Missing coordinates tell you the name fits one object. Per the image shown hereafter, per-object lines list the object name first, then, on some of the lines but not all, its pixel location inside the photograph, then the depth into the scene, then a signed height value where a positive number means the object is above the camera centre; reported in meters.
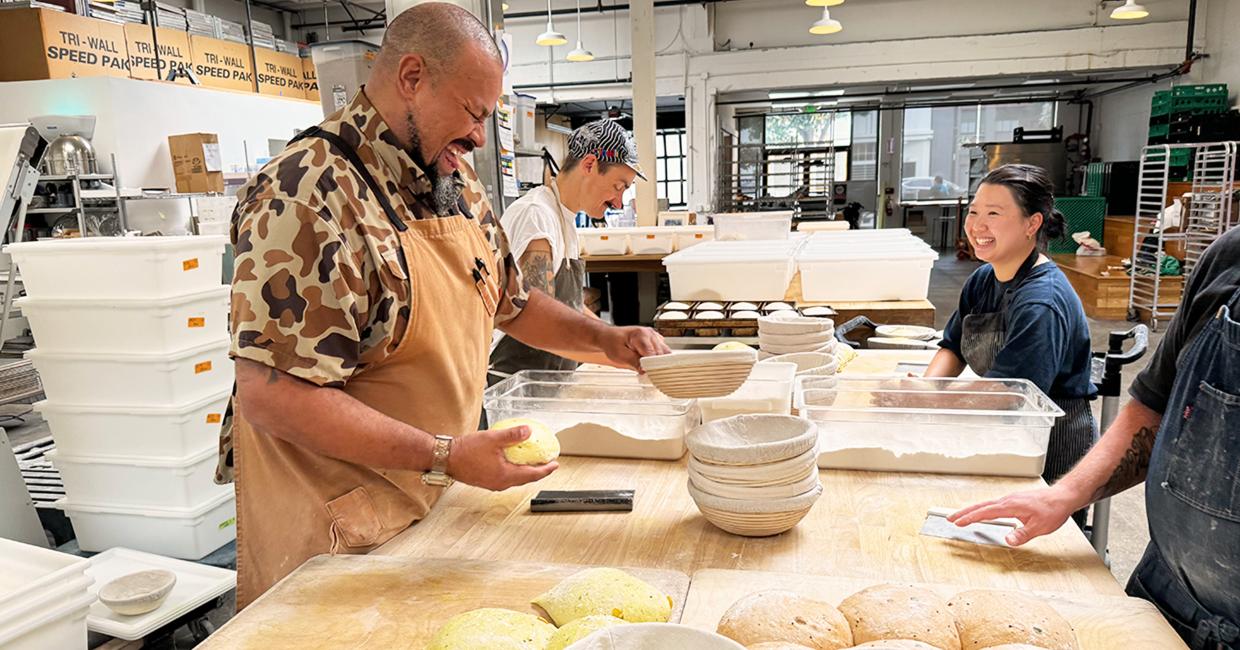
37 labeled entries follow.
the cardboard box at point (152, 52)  8.66 +1.82
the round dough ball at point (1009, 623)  0.93 -0.55
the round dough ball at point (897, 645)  0.78 -0.49
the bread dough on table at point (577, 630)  0.92 -0.53
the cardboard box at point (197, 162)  8.20 +0.47
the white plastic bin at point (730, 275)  4.15 -0.48
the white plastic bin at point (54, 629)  1.82 -1.03
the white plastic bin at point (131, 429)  3.23 -0.94
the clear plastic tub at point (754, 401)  1.85 -0.51
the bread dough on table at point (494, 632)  0.94 -0.55
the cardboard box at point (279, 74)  10.55 +1.82
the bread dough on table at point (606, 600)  1.04 -0.56
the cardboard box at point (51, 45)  7.72 +1.71
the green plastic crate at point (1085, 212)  12.48 -0.59
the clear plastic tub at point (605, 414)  1.81 -0.54
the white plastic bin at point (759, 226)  5.86 -0.30
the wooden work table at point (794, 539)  1.26 -0.64
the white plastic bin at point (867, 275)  4.13 -0.50
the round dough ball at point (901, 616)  0.94 -0.55
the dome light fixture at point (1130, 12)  8.98 +1.91
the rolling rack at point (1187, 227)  7.75 -0.58
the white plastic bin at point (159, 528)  3.28 -1.39
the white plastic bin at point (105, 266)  3.15 -0.24
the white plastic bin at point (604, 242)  6.09 -0.40
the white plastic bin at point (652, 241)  6.03 -0.40
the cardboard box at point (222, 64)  9.59 +1.81
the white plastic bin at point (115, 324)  3.17 -0.48
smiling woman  2.17 -0.41
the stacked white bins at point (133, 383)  3.17 -0.74
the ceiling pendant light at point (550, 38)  10.09 +2.05
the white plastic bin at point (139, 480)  3.25 -1.17
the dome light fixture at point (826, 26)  9.31 +1.92
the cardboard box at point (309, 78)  11.34 +1.83
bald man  1.26 -0.20
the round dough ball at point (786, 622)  0.93 -0.54
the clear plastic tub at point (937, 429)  1.65 -0.56
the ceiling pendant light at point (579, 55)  11.12 +2.01
